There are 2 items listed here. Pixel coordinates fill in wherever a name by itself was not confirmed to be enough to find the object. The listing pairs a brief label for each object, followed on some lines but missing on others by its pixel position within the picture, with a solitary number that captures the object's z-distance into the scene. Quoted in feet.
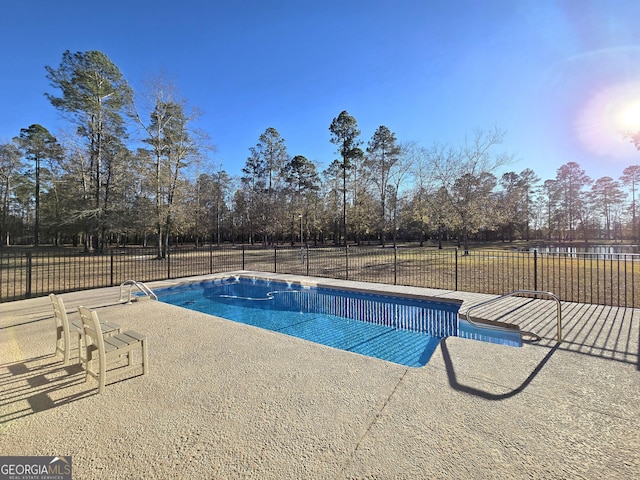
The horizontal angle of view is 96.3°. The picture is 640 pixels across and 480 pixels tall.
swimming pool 17.02
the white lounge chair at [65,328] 11.02
